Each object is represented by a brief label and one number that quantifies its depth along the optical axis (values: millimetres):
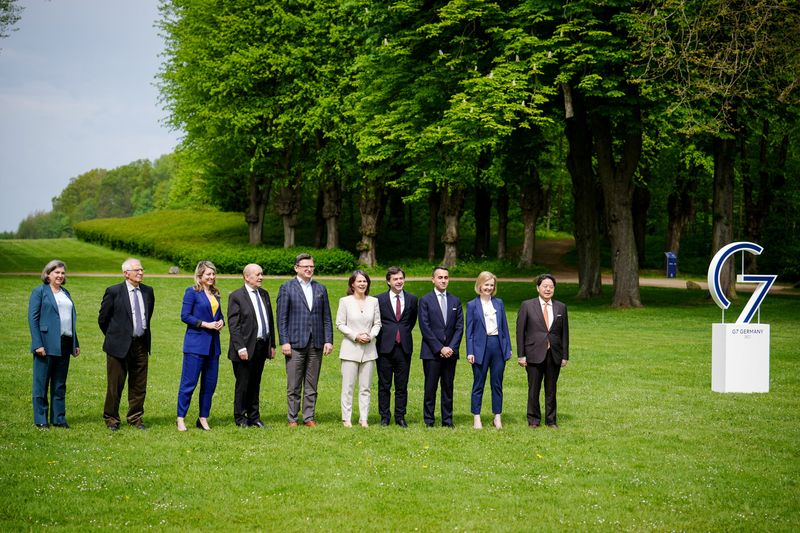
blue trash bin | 48872
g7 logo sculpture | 17000
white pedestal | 16750
